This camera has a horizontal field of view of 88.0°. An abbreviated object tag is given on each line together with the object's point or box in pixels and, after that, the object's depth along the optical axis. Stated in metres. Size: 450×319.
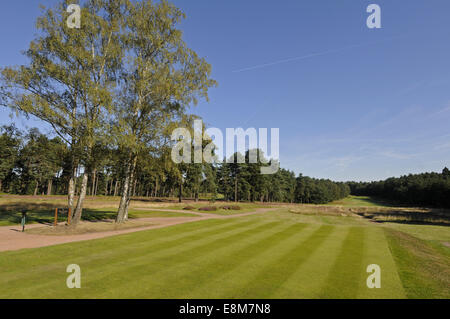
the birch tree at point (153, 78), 20.53
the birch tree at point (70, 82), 16.22
